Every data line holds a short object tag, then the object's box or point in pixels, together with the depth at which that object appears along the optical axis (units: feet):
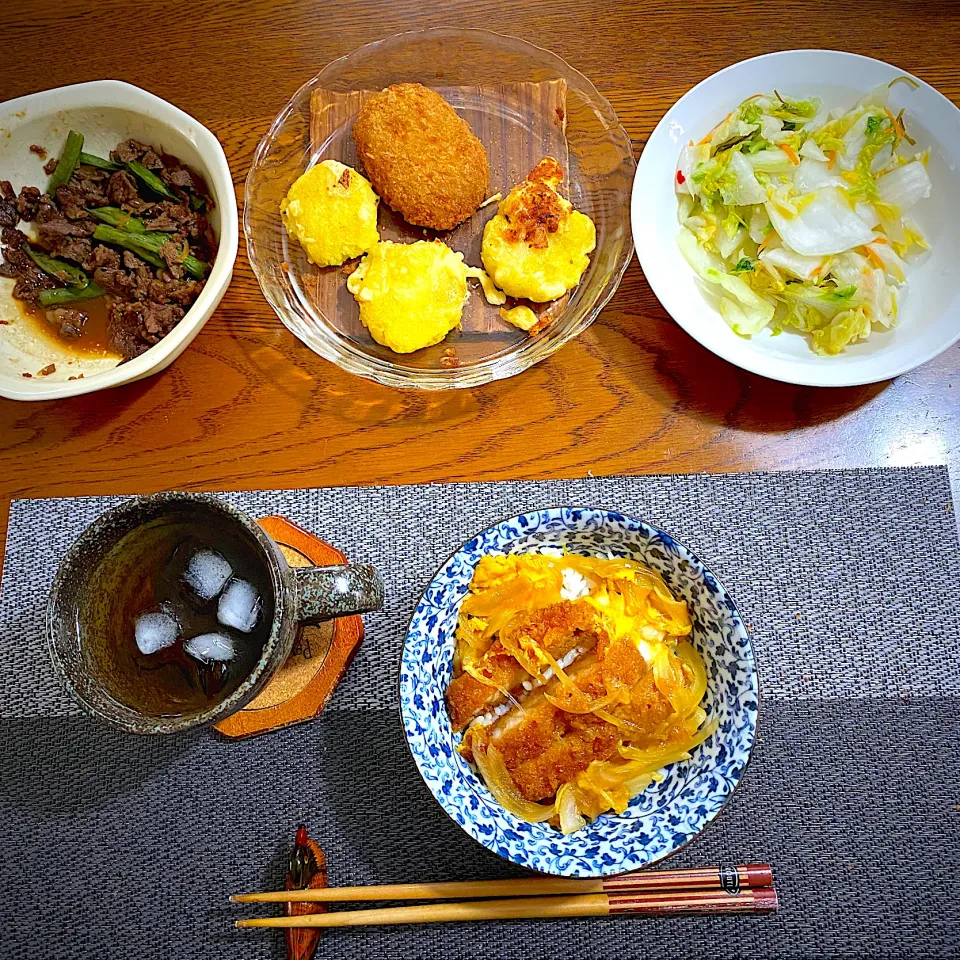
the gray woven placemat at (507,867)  1.45
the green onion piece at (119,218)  1.61
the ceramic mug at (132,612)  1.19
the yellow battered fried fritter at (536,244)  1.58
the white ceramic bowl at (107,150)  1.50
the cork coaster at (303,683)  1.47
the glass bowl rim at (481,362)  1.59
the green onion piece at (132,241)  1.59
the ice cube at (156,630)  1.29
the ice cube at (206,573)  1.29
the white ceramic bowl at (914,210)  1.54
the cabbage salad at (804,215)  1.56
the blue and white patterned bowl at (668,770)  1.26
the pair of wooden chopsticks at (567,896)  1.40
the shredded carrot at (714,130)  1.61
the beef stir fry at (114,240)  1.60
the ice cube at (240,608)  1.28
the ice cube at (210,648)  1.29
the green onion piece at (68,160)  1.60
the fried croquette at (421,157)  1.61
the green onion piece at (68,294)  1.61
